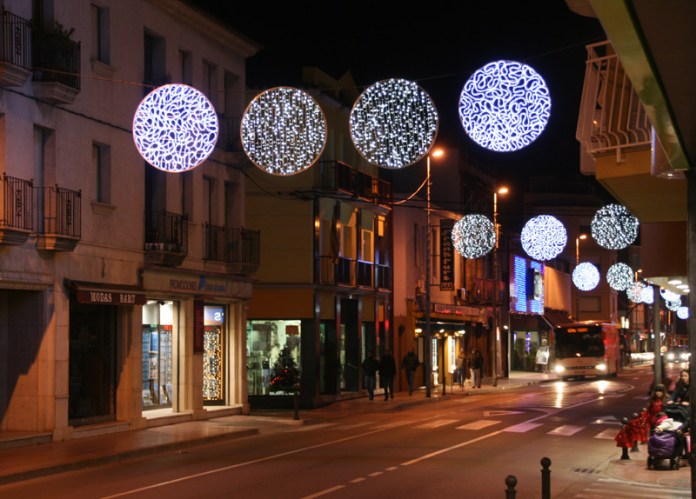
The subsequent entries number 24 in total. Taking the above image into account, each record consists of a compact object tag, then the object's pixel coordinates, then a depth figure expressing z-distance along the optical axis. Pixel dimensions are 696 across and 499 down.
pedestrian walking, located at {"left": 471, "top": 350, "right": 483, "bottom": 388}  50.53
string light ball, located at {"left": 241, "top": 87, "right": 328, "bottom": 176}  19.47
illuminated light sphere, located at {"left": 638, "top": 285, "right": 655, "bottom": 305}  49.12
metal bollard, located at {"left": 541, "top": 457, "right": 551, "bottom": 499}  12.31
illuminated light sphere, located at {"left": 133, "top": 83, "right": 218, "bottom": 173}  19.44
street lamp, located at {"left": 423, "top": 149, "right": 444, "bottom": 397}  43.09
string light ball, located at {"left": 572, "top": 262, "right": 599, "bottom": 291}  45.69
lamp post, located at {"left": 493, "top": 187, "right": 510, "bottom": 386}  53.19
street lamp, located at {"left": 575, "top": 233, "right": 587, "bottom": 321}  96.54
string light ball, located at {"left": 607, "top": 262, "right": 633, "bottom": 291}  42.69
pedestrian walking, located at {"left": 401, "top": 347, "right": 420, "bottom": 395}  43.75
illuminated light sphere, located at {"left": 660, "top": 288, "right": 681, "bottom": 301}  43.37
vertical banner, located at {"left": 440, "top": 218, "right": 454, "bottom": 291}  52.00
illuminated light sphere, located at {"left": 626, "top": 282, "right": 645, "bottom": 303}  47.28
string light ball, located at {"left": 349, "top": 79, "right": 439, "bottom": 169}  17.92
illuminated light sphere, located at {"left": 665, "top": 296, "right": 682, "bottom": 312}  61.53
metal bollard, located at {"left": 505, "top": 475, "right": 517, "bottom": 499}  10.38
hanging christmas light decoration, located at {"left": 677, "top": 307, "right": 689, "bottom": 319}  75.66
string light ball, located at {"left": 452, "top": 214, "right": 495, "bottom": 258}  40.62
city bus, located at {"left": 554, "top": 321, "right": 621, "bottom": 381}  61.75
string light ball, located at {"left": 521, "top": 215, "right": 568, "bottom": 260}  34.03
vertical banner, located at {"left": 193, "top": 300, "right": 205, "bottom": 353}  30.31
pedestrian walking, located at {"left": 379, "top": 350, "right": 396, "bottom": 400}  40.31
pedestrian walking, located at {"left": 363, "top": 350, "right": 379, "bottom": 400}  40.31
